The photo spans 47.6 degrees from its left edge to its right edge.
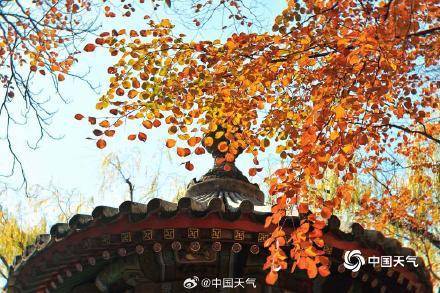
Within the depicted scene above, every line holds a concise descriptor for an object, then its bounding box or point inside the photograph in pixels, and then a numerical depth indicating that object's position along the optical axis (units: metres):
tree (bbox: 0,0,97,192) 6.08
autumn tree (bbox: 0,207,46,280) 17.58
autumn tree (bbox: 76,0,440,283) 5.21
